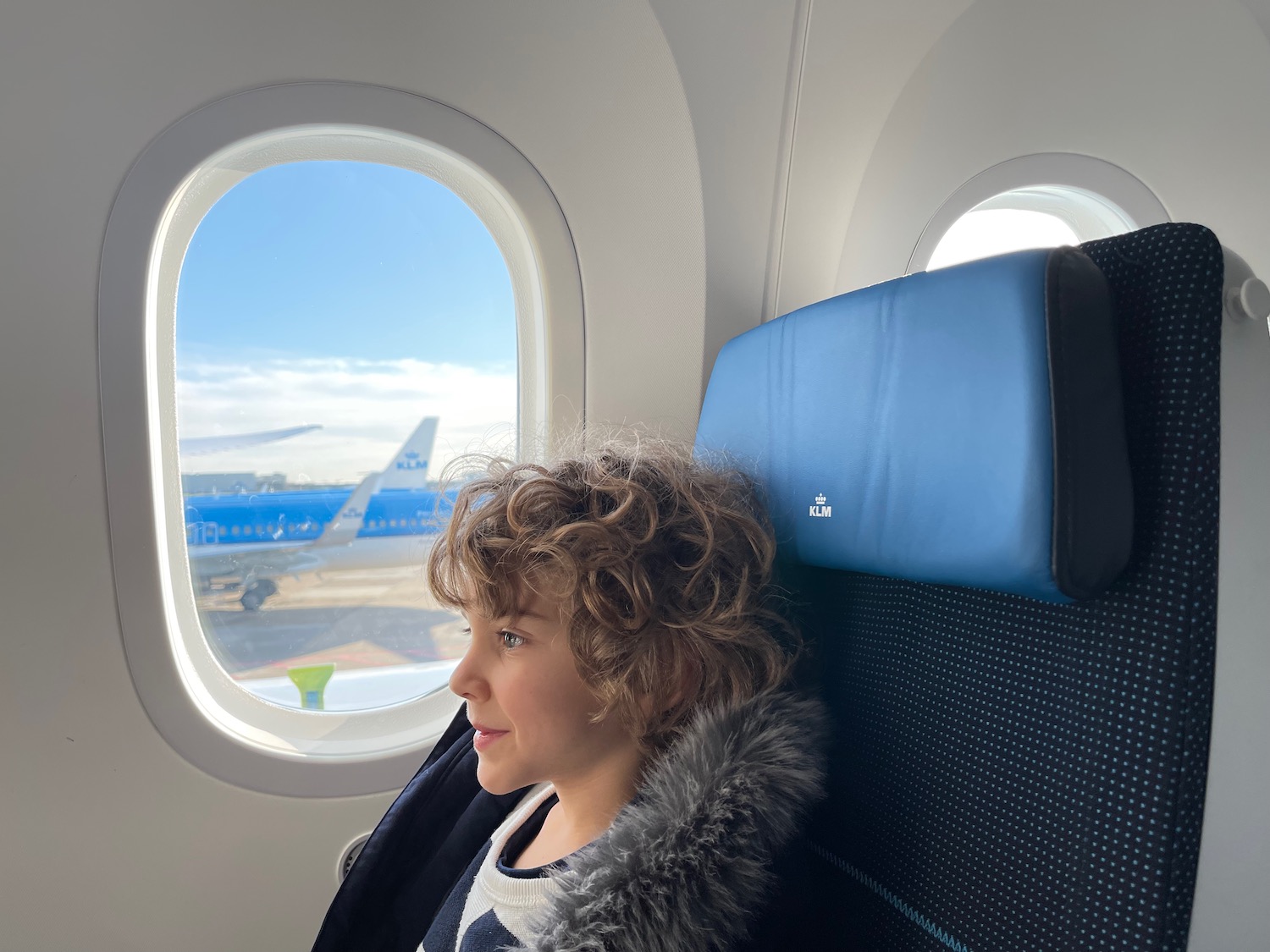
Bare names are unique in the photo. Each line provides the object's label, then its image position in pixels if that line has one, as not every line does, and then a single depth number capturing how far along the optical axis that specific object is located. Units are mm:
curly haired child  830
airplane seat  648
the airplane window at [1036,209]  2010
